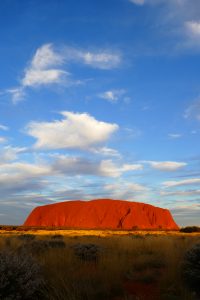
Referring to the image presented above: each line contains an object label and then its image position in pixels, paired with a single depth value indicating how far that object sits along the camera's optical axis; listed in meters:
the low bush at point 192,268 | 8.12
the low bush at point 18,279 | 6.83
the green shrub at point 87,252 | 11.62
